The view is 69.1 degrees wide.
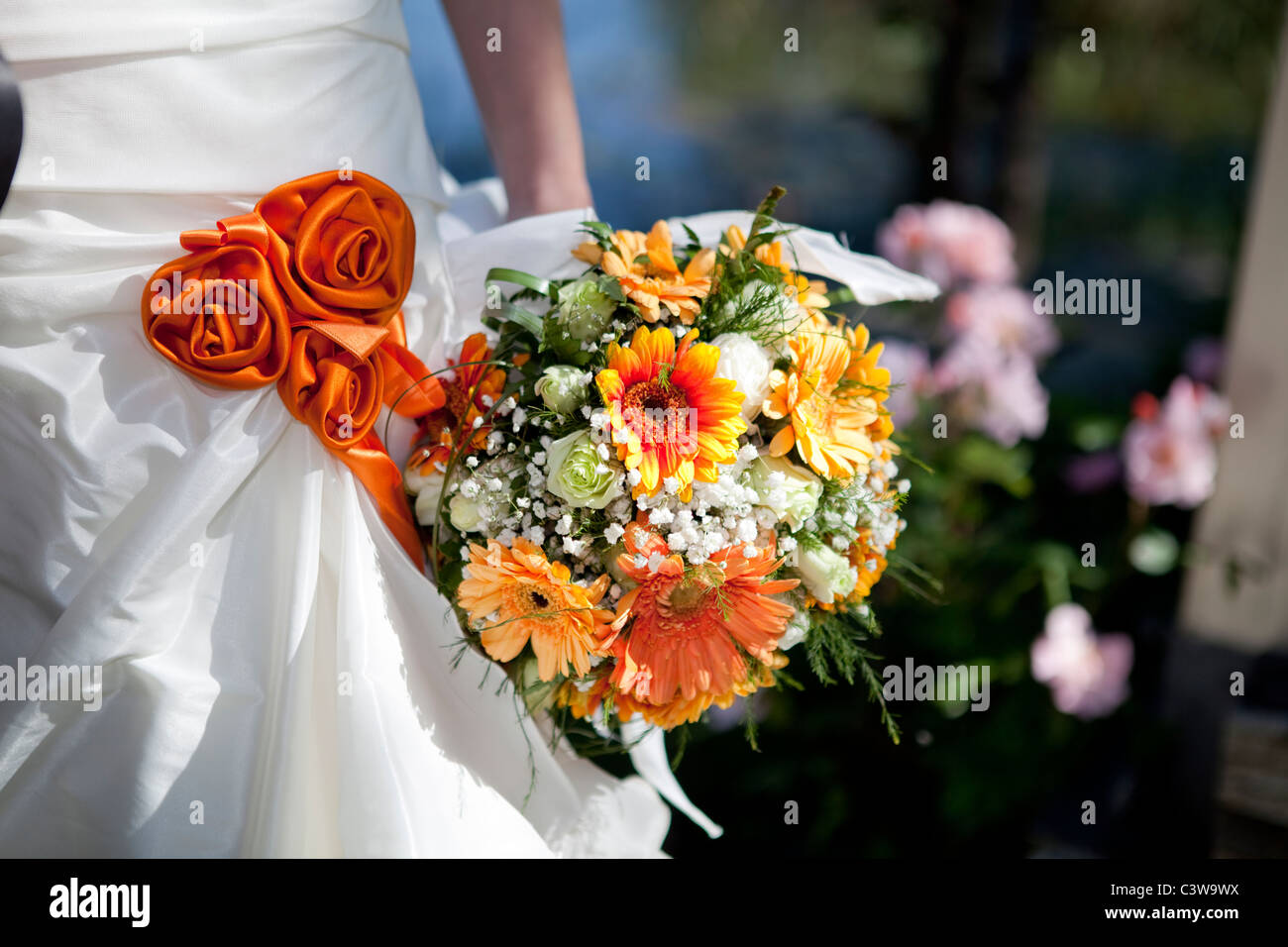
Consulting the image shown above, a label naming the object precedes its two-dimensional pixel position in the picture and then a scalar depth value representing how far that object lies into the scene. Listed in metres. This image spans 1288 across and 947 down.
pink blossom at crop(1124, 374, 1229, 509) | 2.03
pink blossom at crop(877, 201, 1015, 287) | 2.17
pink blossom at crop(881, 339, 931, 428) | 2.07
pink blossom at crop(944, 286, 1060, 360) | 2.14
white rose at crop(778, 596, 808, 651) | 0.99
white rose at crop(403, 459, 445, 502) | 0.98
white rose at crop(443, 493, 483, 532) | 0.94
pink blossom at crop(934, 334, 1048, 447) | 2.06
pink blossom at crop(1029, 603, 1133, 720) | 1.94
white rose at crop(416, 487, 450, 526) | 0.99
